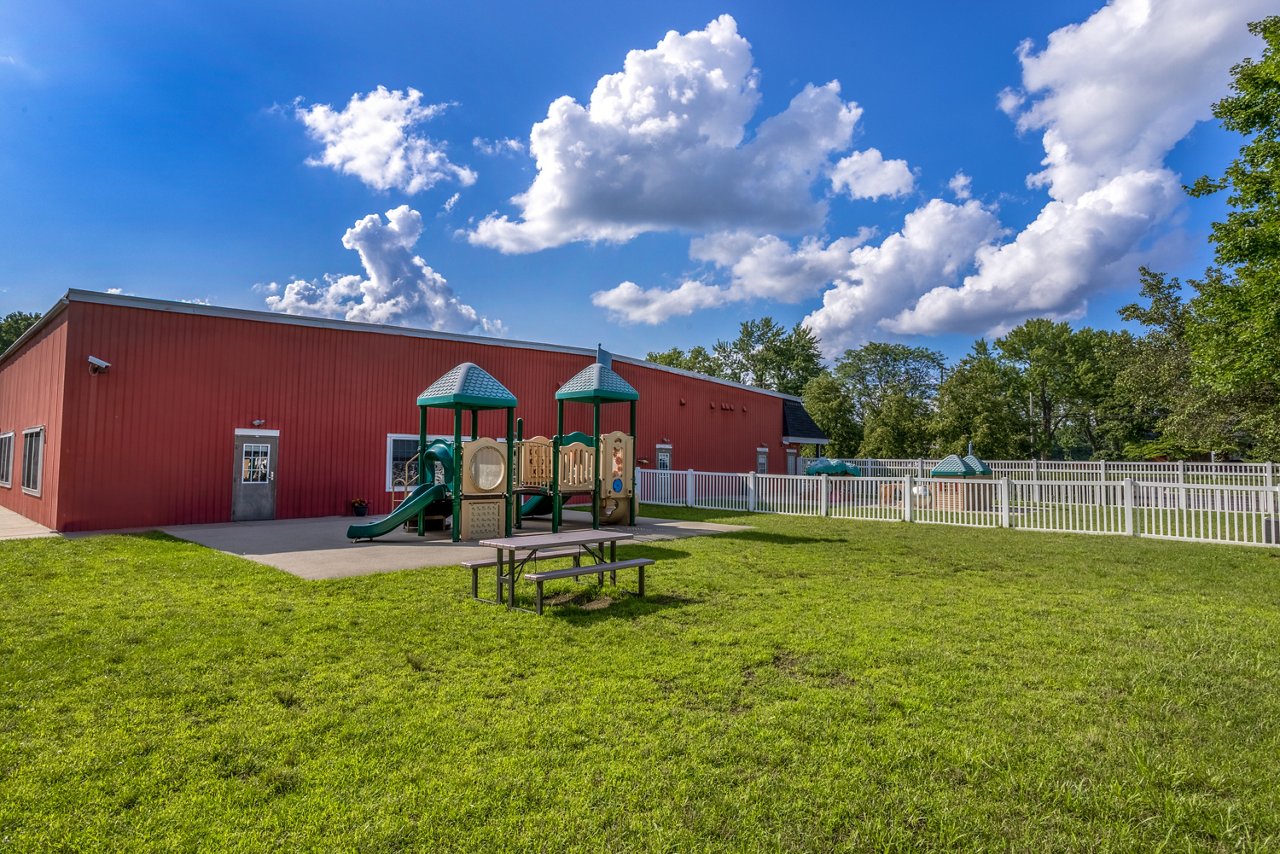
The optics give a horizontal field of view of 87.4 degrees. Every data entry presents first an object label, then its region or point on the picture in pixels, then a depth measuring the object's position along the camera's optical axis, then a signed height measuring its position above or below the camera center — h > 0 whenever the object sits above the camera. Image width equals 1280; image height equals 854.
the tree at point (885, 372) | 66.12 +9.20
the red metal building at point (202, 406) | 12.15 +1.24
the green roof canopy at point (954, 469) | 21.38 -0.18
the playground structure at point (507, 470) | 10.95 -0.10
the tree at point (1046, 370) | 49.12 +6.91
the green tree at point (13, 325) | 46.55 +9.97
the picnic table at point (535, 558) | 5.78 -0.87
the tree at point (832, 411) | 42.44 +3.34
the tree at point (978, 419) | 37.69 +2.56
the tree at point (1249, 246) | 12.97 +4.44
